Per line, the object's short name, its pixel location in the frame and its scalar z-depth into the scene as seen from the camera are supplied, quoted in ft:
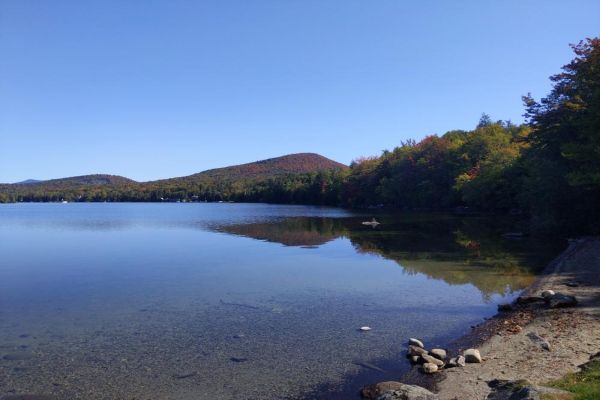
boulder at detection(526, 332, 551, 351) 37.60
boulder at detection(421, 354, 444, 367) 37.01
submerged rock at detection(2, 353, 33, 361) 41.31
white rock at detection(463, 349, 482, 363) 36.29
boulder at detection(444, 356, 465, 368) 35.96
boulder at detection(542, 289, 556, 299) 54.19
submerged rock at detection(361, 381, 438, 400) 27.86
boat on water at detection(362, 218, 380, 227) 191.11
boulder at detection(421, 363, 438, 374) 35.55
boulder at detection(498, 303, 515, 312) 53.69
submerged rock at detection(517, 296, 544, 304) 54.34
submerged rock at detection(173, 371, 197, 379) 37.09
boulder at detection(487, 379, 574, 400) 23.44
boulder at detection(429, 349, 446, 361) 38.73
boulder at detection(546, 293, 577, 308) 50.57
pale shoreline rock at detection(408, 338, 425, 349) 42.31
